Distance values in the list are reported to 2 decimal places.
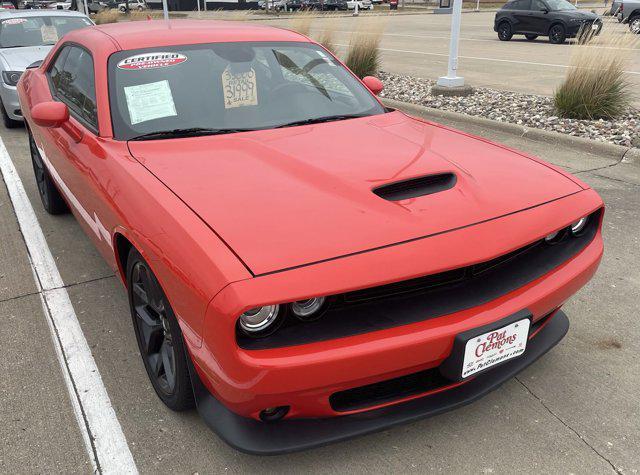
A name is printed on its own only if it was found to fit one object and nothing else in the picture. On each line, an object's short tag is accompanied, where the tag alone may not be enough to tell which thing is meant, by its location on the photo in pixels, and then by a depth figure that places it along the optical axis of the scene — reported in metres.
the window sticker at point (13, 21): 8.29
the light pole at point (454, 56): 8.76
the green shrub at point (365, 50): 10.62
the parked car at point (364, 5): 46.62
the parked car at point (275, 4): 46.25
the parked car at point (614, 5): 21.16
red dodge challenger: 1.86
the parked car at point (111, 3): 47.34
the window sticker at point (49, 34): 8.23
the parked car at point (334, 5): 46.00
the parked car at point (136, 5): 46.21
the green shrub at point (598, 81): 7.00
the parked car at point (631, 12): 19.08
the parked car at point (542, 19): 17.11
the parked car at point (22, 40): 7.38
